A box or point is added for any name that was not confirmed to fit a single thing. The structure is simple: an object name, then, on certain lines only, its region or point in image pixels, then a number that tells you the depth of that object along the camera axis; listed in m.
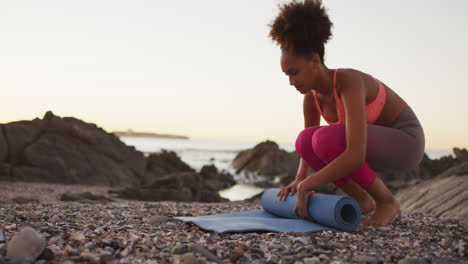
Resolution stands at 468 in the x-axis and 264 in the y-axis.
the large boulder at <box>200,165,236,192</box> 13.05
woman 3.30
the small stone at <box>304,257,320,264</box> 2.27
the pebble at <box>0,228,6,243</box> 2.50
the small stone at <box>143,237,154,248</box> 2.56
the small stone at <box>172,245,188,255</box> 2.44
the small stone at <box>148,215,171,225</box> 3.58
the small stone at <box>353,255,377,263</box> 2.32
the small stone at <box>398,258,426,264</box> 2.30
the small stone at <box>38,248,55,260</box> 2.16
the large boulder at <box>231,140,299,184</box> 19.56
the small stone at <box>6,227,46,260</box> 2.14
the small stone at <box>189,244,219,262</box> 2.34
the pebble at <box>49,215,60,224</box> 3.55
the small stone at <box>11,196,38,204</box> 5.60
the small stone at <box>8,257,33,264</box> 2.04
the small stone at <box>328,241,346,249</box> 2.63
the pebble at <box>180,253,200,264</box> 2.20
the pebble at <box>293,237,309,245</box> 2.69
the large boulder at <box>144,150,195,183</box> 12.02
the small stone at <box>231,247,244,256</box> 2.41
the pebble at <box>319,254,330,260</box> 2.36
